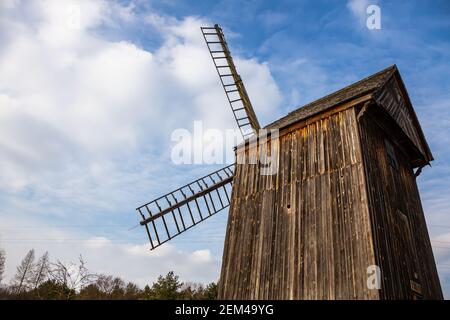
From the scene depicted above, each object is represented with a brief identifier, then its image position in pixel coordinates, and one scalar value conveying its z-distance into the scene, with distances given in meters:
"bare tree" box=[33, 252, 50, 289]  60.94
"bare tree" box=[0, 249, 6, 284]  69.41
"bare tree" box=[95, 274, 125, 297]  58.06
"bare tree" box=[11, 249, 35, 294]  66.01
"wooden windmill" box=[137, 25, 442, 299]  8.34
